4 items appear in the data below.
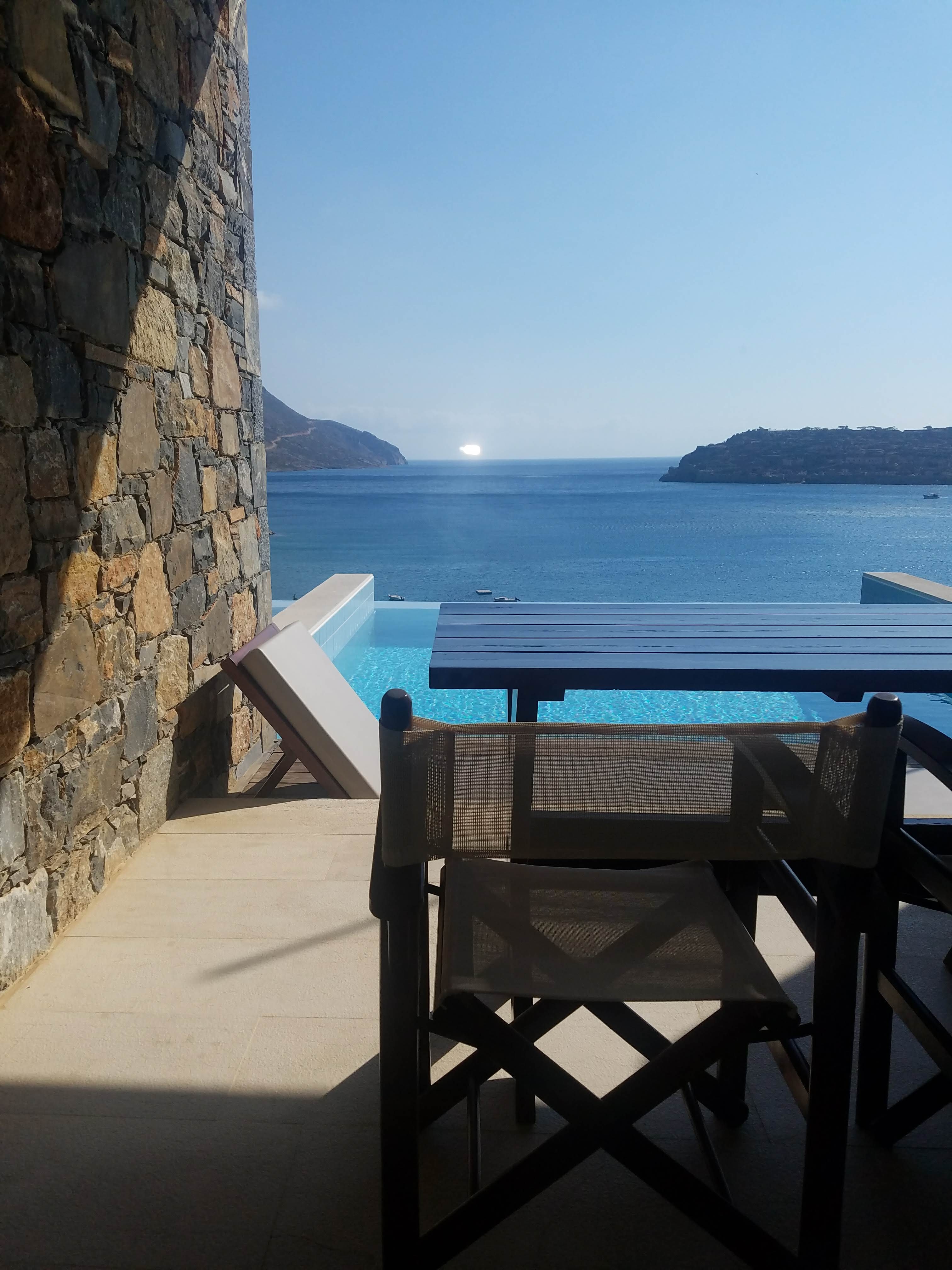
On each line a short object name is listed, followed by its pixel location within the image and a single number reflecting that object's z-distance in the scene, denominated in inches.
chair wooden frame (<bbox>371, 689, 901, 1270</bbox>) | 39.6
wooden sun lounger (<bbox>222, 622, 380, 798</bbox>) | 120.6
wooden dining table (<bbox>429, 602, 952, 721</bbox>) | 76.5
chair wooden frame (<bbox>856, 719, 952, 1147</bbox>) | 49.4
